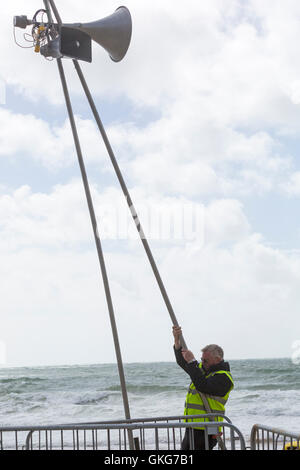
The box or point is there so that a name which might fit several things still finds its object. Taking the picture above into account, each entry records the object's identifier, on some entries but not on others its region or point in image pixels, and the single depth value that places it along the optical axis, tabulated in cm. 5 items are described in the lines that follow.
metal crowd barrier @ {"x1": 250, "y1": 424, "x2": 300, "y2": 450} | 950
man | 1146
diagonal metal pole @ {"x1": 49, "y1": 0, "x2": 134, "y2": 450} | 1177
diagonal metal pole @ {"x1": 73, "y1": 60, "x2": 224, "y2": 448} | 1154
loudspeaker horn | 1137
